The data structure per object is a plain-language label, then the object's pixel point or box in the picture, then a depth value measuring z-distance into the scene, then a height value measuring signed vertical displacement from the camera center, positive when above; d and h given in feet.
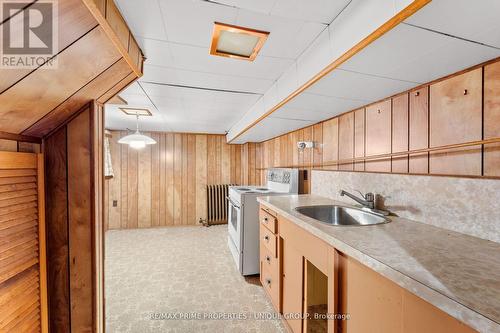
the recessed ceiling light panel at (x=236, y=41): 3.80 +2.41
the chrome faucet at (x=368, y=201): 5.16 -0.93
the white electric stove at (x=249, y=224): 8.34 -2.43
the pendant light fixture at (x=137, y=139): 10.16 +1.18
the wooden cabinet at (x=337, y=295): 2.31 -1.97
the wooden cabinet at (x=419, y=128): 4.20 +0.72
